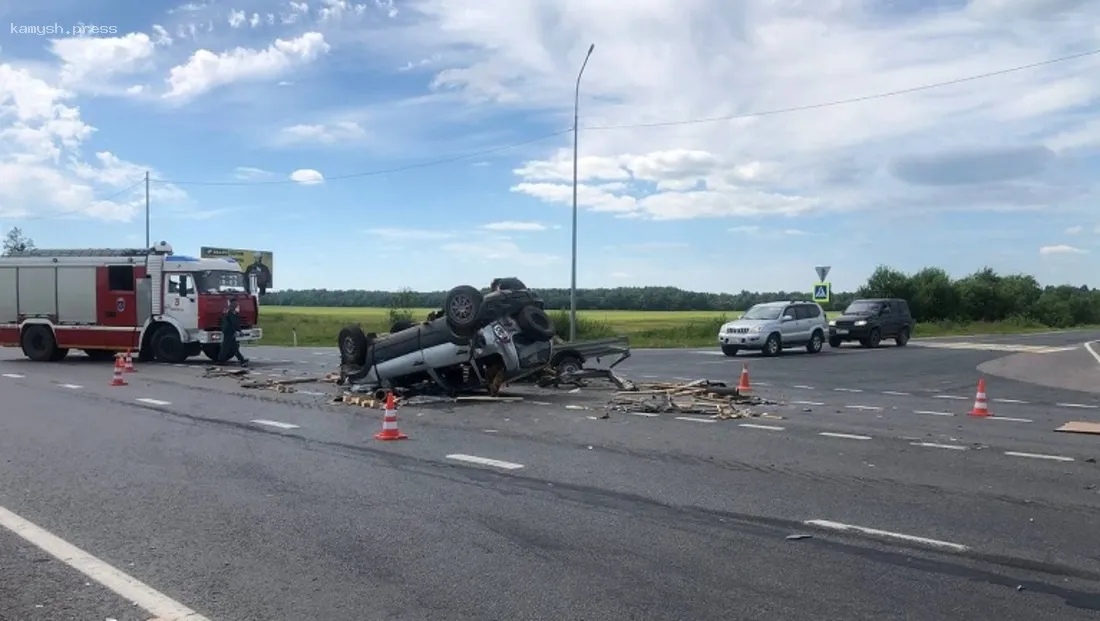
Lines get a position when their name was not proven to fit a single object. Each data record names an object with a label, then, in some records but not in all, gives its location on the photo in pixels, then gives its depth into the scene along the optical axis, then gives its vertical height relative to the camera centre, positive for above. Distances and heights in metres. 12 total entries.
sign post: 39.22 +0.78
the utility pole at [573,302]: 32.94 +0.17
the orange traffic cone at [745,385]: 17.41 -1.44
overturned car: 15.70 -0.69
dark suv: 35.62 -0.66
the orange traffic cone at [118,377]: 18.28 -1.36
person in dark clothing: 23.14 -0.71
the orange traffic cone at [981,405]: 14.12 -1.49
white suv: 29.05 -0.72
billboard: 77.19 +4.45
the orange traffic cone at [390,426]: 11.32 -1.43
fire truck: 24.06 +0.13
